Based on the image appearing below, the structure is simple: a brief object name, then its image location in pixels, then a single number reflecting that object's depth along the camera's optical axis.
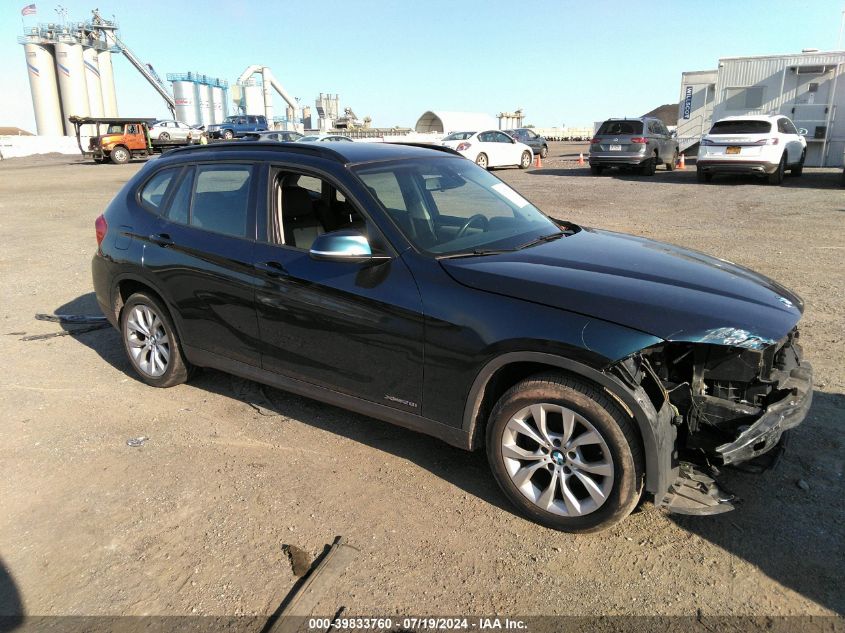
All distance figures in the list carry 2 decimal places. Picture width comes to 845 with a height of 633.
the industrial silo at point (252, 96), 83.12
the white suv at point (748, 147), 16.92
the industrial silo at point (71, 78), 67.69
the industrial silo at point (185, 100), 84.12
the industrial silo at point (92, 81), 70.50
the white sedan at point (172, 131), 36.56
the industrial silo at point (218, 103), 93.12
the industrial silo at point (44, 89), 66.88
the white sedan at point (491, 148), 24.58
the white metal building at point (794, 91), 21.62
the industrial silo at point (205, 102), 88.82
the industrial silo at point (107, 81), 73.43
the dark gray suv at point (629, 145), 21.02
